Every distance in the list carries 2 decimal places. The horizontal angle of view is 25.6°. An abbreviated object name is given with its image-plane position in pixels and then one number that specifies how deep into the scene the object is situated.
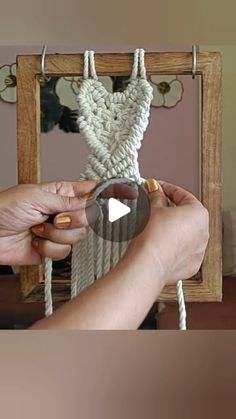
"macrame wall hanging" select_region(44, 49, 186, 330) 0.45
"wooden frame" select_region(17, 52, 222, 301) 0.45
